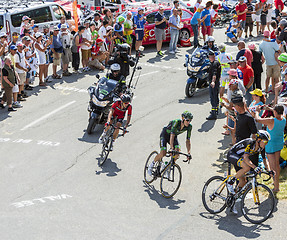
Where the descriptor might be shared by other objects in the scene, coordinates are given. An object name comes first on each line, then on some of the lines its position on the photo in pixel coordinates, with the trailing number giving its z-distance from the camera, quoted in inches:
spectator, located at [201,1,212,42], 907.2
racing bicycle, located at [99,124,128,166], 474.3
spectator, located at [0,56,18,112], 611.5
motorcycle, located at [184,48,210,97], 648.4
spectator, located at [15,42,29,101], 647.1
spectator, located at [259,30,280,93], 616.1
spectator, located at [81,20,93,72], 776.9
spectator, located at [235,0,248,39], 962.1
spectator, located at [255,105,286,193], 388.5
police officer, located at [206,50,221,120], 568.0
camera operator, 631.8
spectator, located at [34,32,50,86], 710.5
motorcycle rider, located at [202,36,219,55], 644.7
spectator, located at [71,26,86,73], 762.2
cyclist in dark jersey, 356.8
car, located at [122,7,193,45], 900.0
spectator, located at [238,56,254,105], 535.3
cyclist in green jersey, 406.0
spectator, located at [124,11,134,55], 832.3
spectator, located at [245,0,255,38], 980.3
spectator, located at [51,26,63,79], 731.4
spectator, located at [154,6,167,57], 870.4
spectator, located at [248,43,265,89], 599.2
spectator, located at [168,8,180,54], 869.8
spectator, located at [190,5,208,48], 906.1
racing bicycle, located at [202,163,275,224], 357.1
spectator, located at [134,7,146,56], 856.3
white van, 845.2
